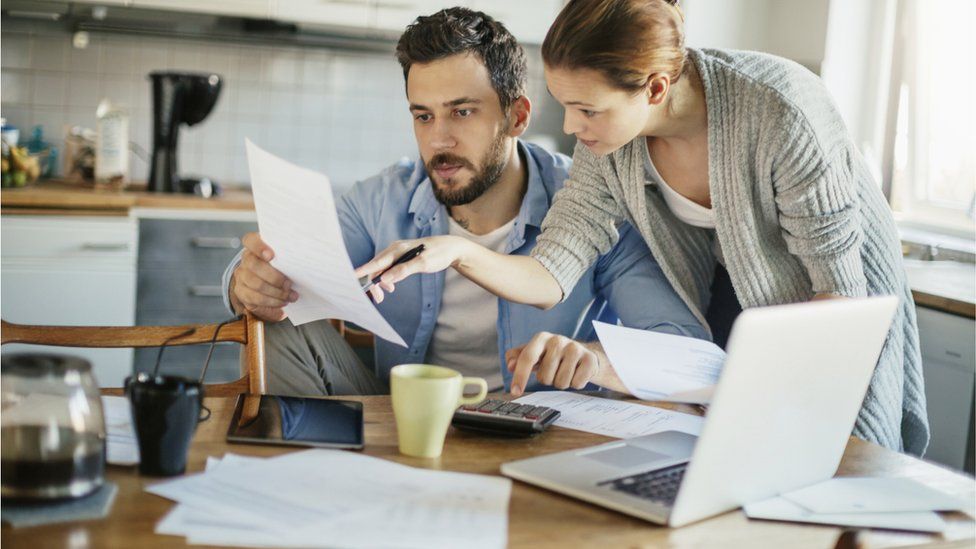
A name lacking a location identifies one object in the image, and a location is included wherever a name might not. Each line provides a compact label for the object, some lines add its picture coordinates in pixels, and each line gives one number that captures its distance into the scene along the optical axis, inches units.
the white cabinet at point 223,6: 130.8
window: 134.2
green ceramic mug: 44.4
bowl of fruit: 123.5
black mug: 39.5
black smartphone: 45.6
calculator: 49.6
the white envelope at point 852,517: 40.4
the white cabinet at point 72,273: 120.3
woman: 61.4
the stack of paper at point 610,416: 52.2
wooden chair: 56.2
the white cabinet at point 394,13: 136.5
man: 76.9
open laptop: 37.4
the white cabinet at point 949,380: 103.5
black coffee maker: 131.3
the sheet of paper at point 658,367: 46.4
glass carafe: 35.7
